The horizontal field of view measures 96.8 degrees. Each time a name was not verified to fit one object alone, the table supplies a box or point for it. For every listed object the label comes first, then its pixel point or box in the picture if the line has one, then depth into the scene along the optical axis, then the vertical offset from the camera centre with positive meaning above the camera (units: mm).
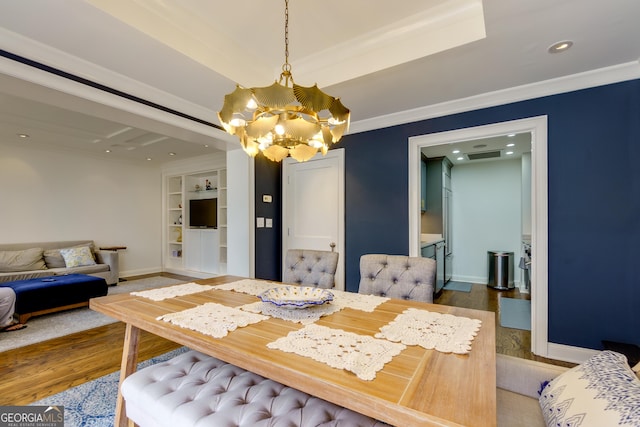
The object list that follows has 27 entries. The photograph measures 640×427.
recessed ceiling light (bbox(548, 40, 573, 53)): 1889 +1135
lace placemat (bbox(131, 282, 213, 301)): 1696 -491
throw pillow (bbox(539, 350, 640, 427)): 706 -517
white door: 3561 +121
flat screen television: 5820 +17
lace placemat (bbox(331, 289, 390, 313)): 1487 -492
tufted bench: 1014 -737
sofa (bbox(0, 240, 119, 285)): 4172 -767
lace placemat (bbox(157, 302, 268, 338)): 1169 -475
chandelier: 1337 +507
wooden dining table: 694 -478
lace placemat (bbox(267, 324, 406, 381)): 876 -472
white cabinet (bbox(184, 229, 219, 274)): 5777 -770
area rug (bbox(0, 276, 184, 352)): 2834 -1276
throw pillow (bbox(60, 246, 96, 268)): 4688 -713
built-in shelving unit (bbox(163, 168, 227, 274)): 5633 -344
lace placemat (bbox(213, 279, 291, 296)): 1811 -494
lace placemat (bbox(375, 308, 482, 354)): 1032 -479
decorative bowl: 1381 -444
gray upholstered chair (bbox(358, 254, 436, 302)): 1803 -421
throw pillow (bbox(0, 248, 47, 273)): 4158 -696
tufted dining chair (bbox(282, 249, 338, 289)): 2182 -430
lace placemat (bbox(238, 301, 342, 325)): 1307 -483
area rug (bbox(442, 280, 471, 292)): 4883 -1308
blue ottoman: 3307 -991
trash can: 4949 -992
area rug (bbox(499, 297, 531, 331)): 3258 -1287
